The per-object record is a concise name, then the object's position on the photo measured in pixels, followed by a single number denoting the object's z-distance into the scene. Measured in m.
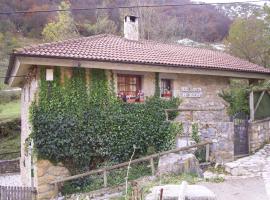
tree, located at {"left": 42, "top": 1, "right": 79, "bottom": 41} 28.59
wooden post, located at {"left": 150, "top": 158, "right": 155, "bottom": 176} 9.81
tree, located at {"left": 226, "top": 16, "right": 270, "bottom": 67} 20.58
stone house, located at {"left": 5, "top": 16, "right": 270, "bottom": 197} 10.38
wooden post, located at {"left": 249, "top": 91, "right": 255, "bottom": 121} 11.22
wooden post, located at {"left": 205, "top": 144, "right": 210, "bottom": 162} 10.07
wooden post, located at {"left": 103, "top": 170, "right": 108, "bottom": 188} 9.76
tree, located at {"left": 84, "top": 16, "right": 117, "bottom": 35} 34.64
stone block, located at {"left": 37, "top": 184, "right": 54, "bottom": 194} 10.62
